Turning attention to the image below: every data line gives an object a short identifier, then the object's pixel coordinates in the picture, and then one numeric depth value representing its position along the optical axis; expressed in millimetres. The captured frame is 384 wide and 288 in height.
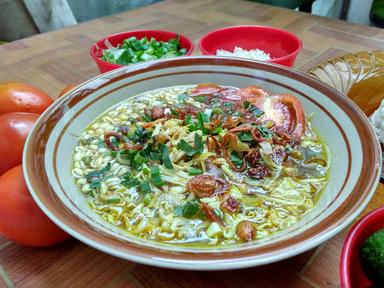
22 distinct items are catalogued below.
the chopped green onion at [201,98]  289
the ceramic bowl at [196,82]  141
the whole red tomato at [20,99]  249
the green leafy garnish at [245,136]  224
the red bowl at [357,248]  141
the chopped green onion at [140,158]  222
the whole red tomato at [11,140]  213
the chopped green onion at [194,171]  214
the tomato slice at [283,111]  242
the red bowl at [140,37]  370
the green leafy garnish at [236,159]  221
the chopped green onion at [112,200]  201
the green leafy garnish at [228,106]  273
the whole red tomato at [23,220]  180
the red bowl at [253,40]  368
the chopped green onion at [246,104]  263
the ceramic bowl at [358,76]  281
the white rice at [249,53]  363
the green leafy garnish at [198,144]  225
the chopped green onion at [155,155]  226
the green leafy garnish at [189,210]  189
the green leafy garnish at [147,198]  203
